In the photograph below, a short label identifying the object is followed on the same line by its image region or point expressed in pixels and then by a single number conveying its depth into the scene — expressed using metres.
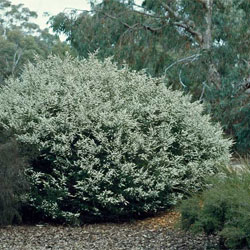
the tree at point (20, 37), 45.07
